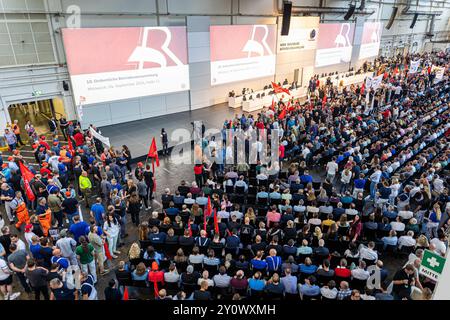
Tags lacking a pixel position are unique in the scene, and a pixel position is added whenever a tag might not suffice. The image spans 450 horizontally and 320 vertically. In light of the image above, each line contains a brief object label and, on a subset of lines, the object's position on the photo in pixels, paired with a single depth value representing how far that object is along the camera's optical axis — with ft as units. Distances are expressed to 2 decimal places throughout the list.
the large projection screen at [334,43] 88.22
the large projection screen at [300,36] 76.95
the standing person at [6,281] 19.01
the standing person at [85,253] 20.66
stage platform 47.60
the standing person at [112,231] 23.85
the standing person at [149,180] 31.37
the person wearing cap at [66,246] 21.07
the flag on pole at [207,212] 26.11
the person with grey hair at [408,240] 23.58
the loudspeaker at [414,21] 127.05
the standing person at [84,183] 28.88
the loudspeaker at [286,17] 69.72
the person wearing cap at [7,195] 26.81
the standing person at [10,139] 40.11
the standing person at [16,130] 42.22
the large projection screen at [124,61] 48.44
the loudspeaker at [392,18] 115.14
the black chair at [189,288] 19.31
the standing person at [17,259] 19.52
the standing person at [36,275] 18.53
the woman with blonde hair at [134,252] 21.45
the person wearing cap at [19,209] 26.50
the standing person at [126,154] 35.86
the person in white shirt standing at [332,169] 34.60
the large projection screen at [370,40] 107.04
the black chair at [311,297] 19.25
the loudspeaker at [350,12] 91.63
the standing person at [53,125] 45.85
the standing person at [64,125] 45.50
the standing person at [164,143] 42.78
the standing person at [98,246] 21.72
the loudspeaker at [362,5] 97.88
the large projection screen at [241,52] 65.57
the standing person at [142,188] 29.89
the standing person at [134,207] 27.17
